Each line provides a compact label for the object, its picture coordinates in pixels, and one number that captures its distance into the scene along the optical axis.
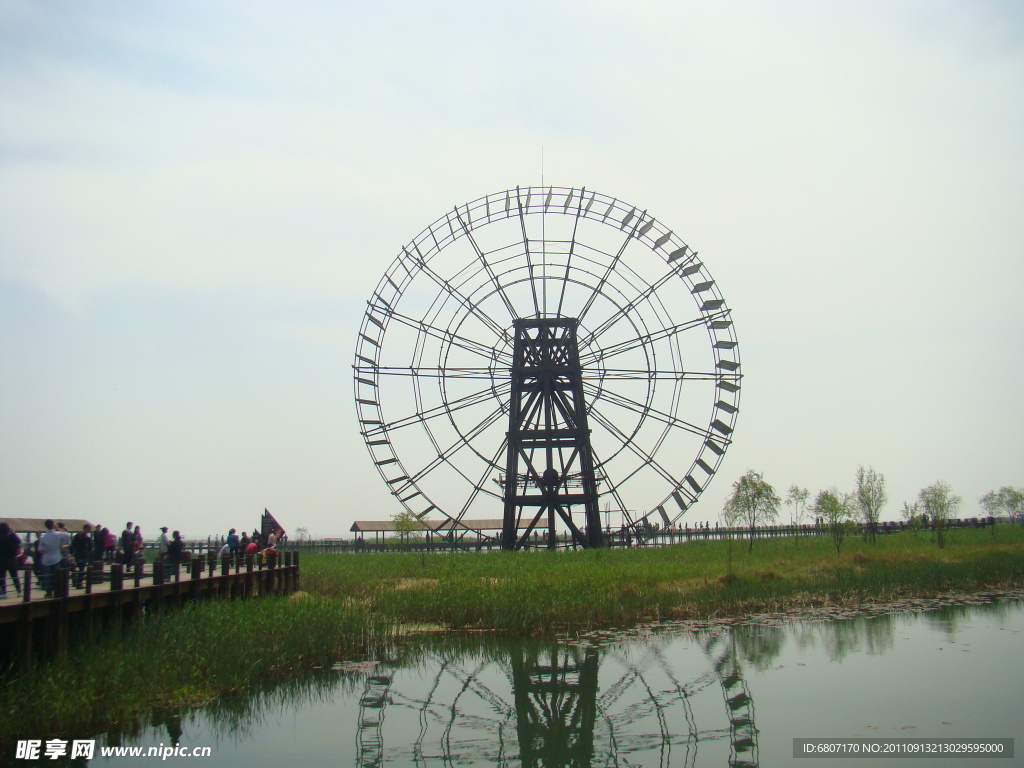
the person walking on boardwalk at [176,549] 21.23
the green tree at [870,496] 66.75
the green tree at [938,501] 76.53
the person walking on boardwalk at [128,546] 22.06
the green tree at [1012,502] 98.06
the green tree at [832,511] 43.39
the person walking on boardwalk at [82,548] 19.97
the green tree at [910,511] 79.69
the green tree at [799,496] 65.56
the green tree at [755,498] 48.16
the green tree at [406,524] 44.20
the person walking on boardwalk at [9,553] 14.04
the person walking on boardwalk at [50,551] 14.69
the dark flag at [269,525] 34.27
